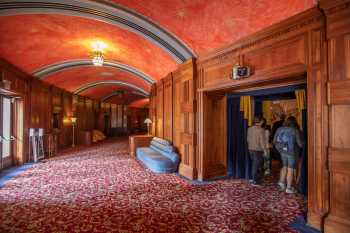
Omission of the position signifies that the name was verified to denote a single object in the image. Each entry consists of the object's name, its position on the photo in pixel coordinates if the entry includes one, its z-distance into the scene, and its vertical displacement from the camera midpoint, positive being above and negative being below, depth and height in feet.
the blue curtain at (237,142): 17.19 -2.32
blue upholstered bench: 19.08 -4.17
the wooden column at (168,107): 22.75 +1.05
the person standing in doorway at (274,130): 19.98 -1.67
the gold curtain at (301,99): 13.21 +1.12
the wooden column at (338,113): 8.20 +0.08
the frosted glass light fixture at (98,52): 21.58 +7.20
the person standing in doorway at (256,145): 15.34 -2.23
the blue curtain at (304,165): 13.07 -3.23
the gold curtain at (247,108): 16.79 +0.67
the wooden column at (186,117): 17.48 -0.08
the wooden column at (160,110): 26.61 +0.92
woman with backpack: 13.53 -2.01
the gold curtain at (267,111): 24.77 +0.57
